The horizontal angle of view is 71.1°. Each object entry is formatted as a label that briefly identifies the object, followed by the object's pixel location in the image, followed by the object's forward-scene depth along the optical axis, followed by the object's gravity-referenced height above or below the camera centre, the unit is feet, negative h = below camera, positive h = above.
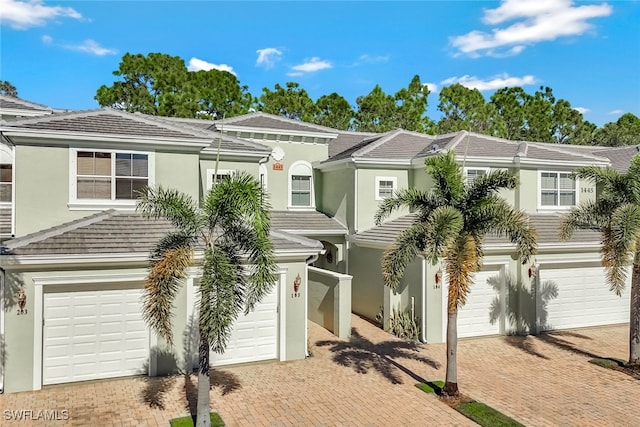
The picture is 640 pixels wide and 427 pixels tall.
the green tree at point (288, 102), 140.56 +35.34
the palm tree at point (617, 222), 38.45 -0.45
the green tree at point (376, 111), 153.48 +35.87
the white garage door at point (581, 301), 54.34 -10.56
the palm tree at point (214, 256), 26.11 -2.68
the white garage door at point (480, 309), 50.72 -10.71
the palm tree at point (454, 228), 32.45 -0.99
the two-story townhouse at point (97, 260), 34.47 -3.91
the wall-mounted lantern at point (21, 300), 33.91 -6.76
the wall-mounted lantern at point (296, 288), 42.88 -7.13
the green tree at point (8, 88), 150.41 +41.74
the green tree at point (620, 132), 158.81 +32.20
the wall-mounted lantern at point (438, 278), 49.16 -6.92
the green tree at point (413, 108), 153.07 +36.97
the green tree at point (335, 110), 151.94 +35.56
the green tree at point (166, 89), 120.57 +34.63
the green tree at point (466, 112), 155.33 +37.08
